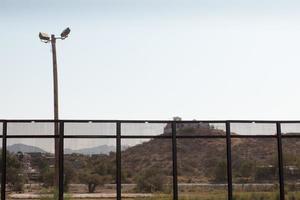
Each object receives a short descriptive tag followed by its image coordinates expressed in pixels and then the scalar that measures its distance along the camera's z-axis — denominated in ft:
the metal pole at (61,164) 37.65
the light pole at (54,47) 74.89
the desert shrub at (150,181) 43.60
